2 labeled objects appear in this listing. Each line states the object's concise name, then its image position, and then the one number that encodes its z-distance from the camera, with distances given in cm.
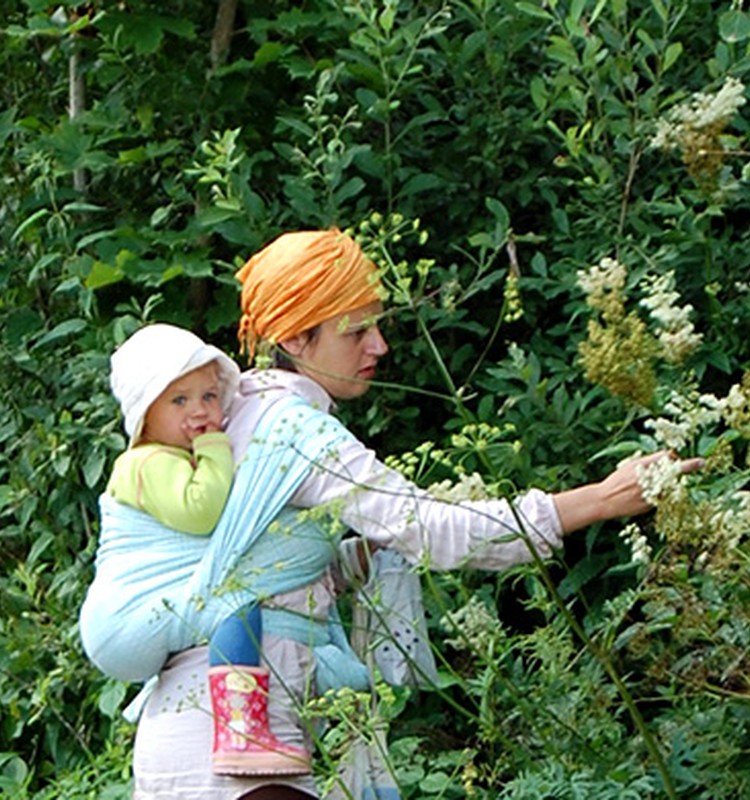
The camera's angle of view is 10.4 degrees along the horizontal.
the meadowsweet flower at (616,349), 687
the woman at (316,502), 768
